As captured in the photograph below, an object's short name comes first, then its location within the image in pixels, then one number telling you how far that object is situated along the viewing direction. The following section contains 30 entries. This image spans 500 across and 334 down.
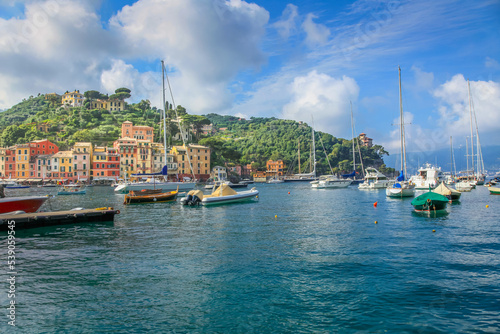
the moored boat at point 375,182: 64.75
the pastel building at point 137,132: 112.56
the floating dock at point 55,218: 20.19
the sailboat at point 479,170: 79.51
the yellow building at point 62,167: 95.44
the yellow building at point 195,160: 102.69
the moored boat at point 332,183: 75.06
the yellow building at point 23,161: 96.56
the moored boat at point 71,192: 59.32
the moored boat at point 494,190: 46.39
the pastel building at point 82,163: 95.88
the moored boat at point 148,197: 39.44
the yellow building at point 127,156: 97.94
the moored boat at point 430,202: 27.59
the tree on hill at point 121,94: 162.51
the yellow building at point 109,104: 153.38
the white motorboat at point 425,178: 57.79
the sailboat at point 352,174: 82.81
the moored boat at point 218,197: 36.16
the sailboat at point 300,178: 129.52
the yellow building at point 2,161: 96.62
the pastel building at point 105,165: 96.12
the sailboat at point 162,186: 59.28
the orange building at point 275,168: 143.00
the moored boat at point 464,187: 58.48
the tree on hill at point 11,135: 110.50
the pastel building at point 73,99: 159.38
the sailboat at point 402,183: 43.16
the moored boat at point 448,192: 35.41
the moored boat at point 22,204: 22.70
